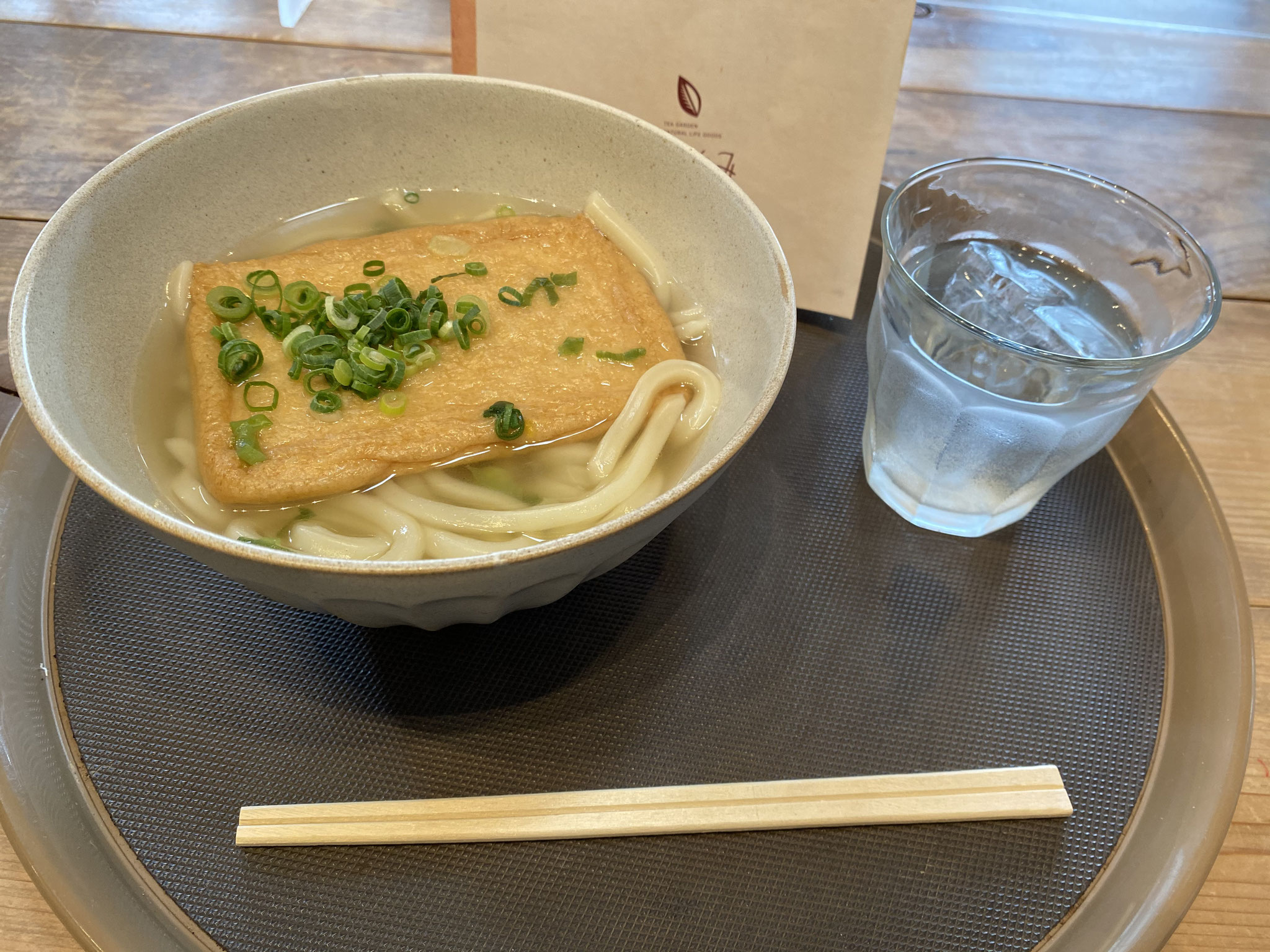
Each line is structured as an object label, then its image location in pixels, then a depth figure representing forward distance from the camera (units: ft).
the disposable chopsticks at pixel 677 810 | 0.84
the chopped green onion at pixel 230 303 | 1.05
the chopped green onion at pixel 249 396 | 0.99
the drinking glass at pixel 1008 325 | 1.00
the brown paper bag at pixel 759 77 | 1.10
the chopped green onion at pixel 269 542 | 0.90
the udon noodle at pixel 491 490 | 0.94
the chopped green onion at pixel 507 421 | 0.99
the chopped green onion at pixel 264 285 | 1.07
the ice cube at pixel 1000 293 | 1.11
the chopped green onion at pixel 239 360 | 0.99
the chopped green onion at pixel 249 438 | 0.94
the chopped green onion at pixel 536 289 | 1.11
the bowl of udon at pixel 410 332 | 0.91
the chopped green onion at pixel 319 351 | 1.00
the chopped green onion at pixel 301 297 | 1.06
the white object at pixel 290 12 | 1.61
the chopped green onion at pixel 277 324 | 1.04
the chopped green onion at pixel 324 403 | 0.98
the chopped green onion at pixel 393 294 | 1.06
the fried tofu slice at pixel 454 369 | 0.96
